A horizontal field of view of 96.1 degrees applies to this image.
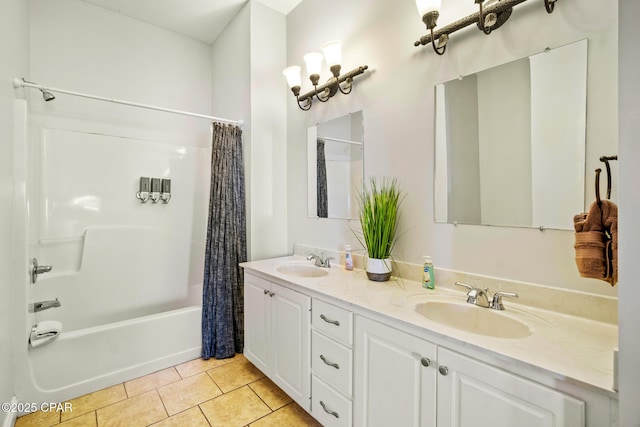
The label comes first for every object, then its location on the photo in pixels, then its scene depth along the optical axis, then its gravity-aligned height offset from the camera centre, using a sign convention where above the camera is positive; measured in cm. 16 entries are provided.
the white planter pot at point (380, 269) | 161 -33
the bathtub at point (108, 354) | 176 -99
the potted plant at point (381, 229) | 161 -10
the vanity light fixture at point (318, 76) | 190 +95
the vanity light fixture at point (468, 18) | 121 +86
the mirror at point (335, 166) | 197 +33
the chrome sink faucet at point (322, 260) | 206 -36
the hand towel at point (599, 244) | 80 -9
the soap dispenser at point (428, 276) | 147 -34
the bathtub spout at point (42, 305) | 188 -62
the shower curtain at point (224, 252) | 232 -33
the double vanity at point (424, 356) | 77 -50
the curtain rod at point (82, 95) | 167 +79
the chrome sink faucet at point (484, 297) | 118 -37
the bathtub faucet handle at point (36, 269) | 188 -39
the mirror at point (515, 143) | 110 +30
